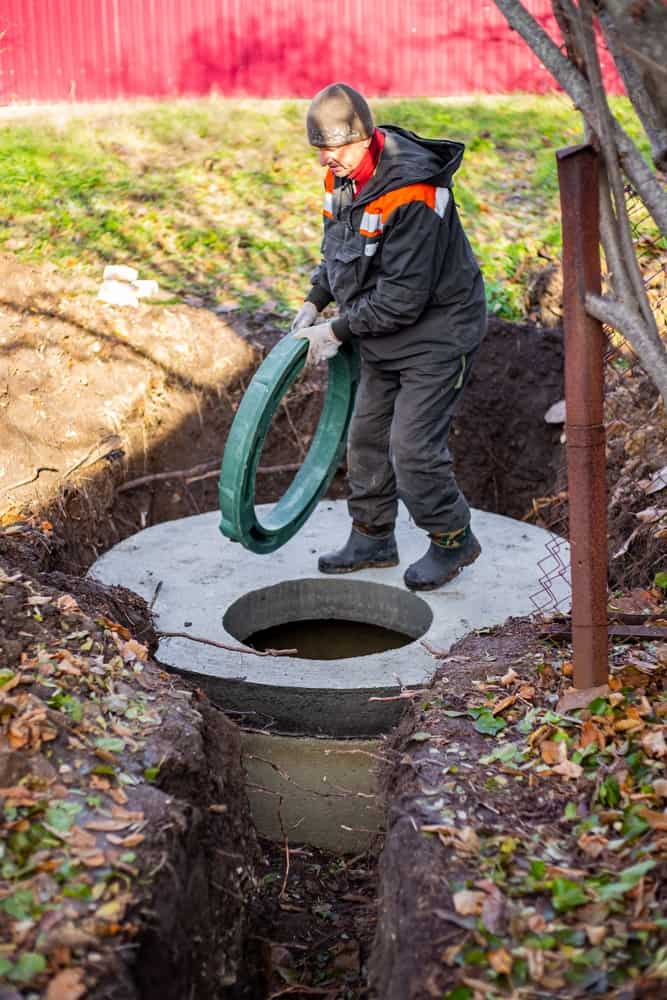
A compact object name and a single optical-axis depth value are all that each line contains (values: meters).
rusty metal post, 2.80
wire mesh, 4.81
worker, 4.23
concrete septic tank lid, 4.17
